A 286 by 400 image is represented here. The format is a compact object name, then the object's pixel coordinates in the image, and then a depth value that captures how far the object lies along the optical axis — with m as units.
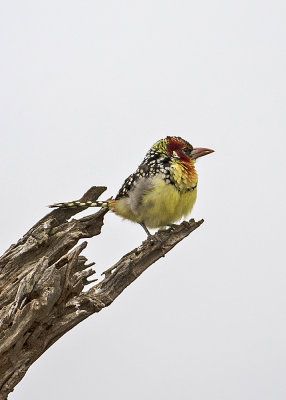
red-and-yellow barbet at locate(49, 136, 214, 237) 8.50
